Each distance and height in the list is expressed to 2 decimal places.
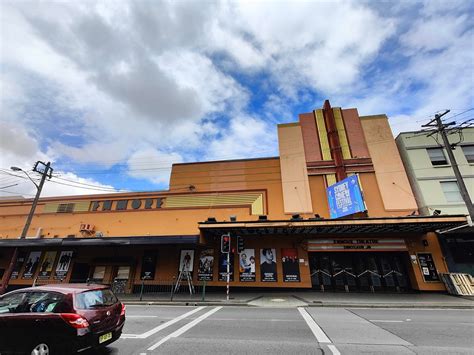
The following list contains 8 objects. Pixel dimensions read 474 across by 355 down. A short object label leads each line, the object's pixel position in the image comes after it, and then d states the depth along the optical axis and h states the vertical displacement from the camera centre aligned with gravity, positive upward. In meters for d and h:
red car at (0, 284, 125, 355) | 4.66 -0.94
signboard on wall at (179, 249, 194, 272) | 18.11 +0.90
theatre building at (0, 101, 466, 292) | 16.78 +3.43
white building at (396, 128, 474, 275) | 16.50 +6.85
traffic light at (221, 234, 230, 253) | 14.78 +1.73
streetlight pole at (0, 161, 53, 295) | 16.82 +5.88
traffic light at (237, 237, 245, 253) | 15.41 +1.67
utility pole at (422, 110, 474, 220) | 14.09 +7.14
